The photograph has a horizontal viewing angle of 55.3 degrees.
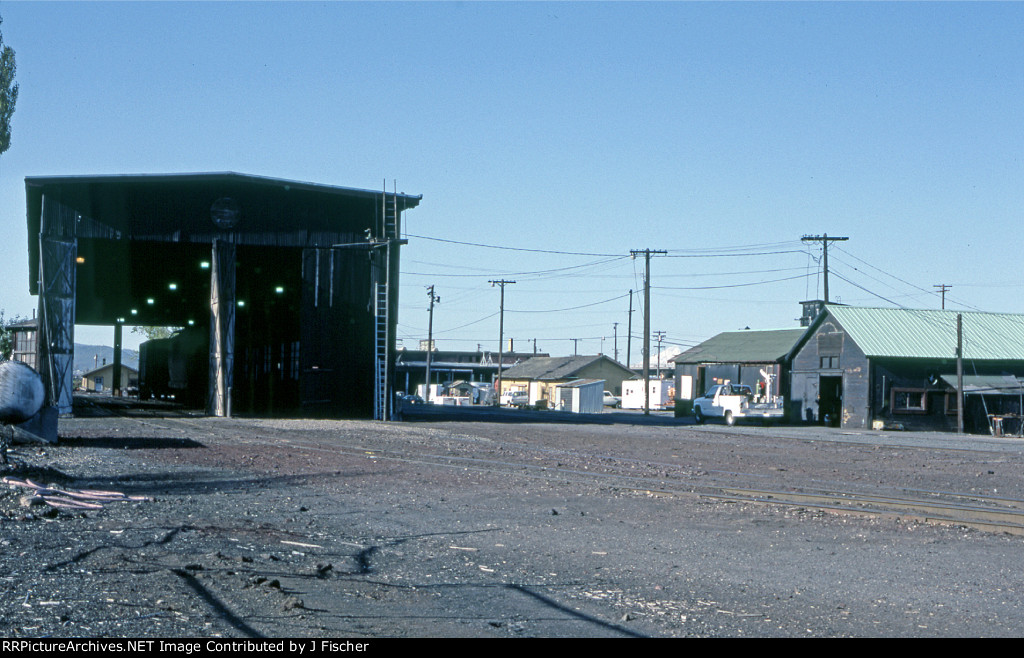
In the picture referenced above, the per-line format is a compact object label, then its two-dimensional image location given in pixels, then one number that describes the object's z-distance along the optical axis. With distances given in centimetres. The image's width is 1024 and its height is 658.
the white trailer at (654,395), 8425
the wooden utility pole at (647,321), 6103
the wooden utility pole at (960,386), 4628
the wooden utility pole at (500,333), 8893
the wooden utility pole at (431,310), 9552
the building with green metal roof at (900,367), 4891
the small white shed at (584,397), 7156
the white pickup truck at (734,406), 5091
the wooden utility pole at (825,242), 6444
